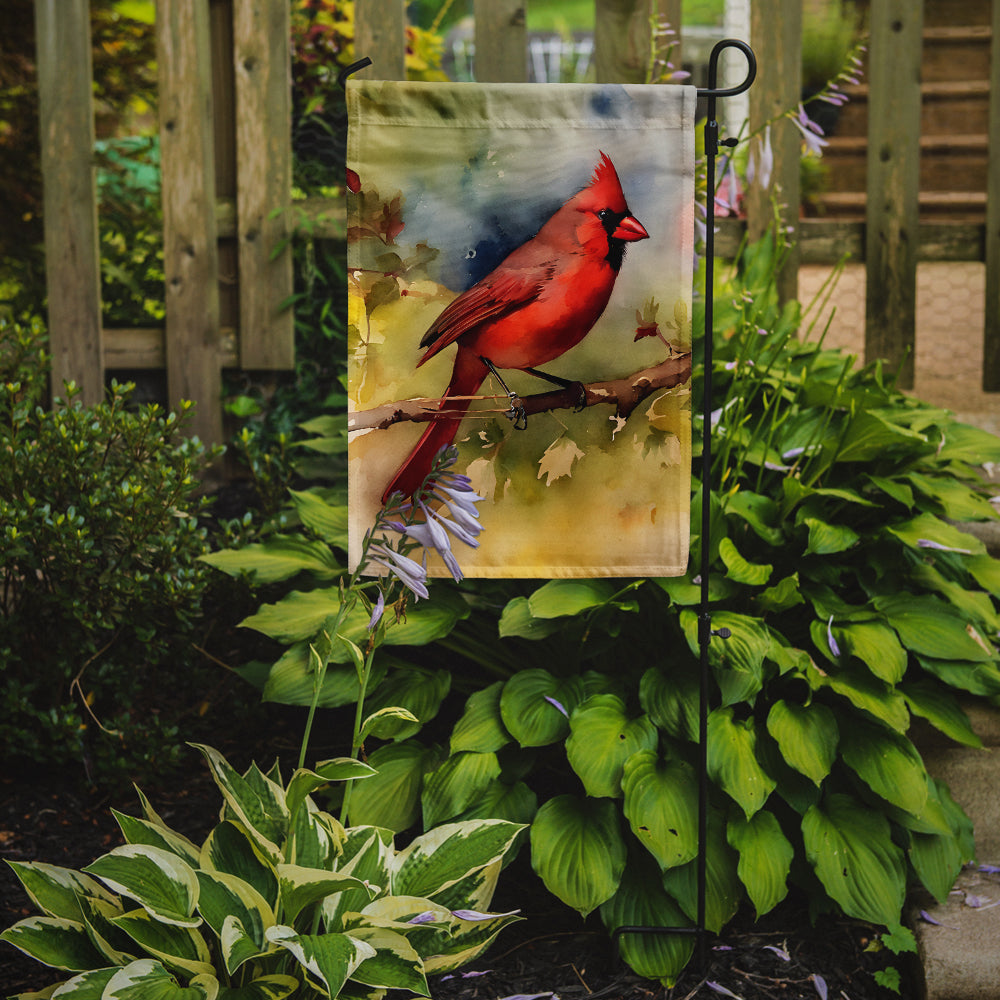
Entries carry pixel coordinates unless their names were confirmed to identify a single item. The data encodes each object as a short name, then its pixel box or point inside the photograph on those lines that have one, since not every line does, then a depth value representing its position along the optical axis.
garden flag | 1.72
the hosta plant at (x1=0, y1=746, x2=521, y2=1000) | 1.45
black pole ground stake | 1.78
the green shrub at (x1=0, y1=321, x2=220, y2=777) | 2.22
